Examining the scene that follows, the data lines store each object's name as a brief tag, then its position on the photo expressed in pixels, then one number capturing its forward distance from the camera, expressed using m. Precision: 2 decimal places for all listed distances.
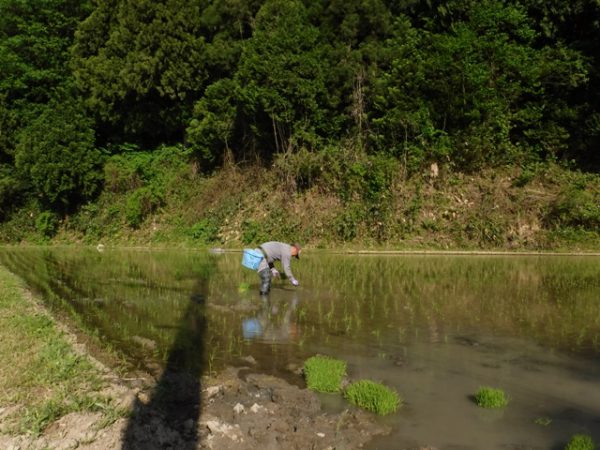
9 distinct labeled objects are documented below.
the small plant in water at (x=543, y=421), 5.25
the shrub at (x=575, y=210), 20.55
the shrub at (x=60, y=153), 28.48
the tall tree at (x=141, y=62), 27.30
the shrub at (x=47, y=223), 30.39
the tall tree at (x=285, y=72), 23.20
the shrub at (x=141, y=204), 28.08
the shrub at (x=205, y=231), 25.22
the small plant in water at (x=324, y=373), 6.19
